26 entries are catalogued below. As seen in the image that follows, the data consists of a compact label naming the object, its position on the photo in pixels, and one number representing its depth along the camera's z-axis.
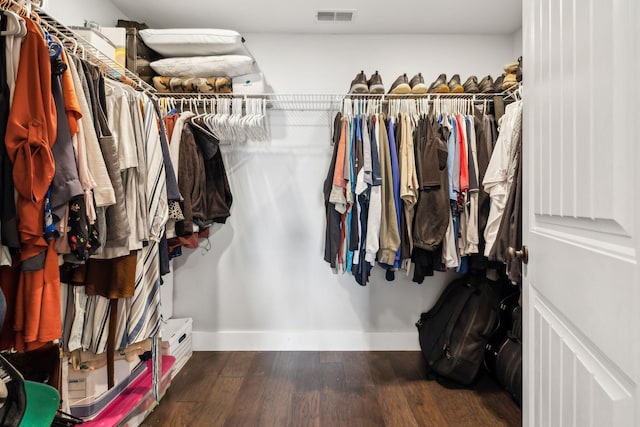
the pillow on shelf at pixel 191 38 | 1.97
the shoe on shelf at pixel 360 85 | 1.98
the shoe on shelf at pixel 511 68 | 1.88
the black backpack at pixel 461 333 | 1.91
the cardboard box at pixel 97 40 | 1.46
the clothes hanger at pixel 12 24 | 0.90
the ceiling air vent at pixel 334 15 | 2.09
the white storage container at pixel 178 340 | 1.98
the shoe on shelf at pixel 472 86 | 1.99
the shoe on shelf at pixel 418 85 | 1.96
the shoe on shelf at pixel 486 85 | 1.98
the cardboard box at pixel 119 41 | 1.79
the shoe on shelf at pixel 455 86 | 2.00
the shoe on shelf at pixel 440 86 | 1.98
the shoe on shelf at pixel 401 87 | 1.97
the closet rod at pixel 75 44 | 1.06
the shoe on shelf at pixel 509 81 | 1.88
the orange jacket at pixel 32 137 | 0.87
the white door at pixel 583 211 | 0.56
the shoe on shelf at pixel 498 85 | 1.98
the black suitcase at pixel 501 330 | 2.00
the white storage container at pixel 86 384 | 1.36
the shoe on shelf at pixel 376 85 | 1.97
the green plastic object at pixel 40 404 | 0.78
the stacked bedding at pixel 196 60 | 1.98
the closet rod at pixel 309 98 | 2.04
